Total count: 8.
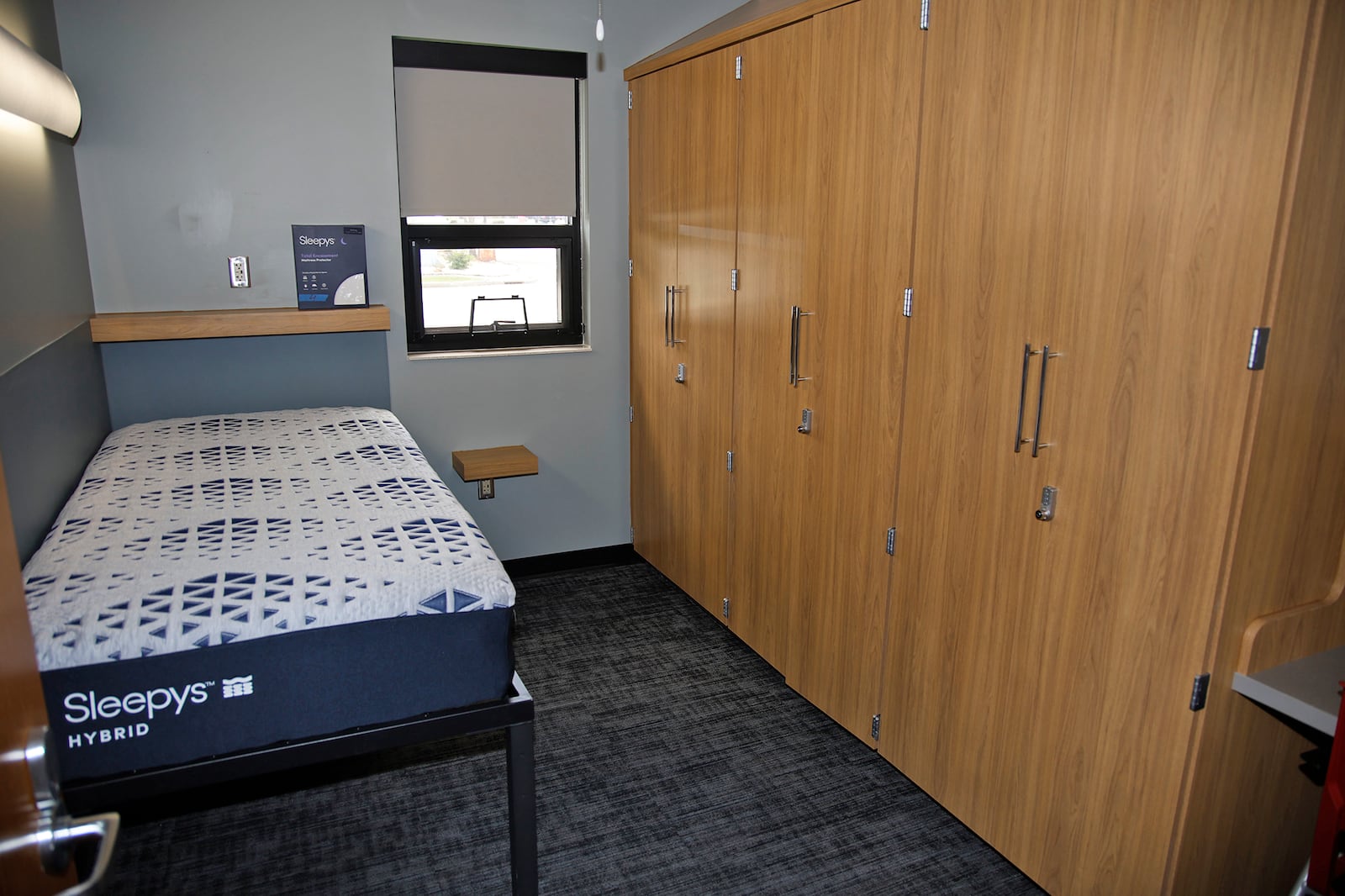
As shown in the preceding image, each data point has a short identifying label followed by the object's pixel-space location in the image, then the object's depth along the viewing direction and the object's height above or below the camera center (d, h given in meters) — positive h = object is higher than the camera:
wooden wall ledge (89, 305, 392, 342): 3.16 -0.24
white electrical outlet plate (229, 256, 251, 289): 3.47 -0.05
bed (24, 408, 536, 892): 1.58 -0.70
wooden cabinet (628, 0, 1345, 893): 1.60 -0.28
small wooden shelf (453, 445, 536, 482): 3.78 -0.86
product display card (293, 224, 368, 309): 3.48 -0.02
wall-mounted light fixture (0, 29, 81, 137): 1.96 +0.41
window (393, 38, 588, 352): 3.73 +0.30
